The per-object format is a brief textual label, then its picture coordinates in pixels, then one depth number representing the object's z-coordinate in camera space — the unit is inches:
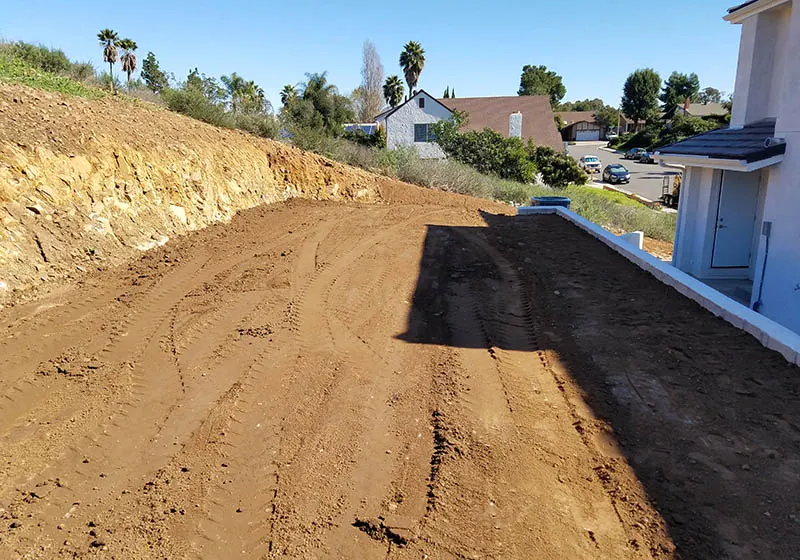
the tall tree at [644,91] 3671.3
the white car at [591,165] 2219.7
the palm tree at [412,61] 2815.0
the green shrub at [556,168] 1453.0
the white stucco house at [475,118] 1668.3
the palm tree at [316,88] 1370.6
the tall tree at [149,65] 2462.1
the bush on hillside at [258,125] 745.0
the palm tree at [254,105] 818.8
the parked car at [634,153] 2754.9
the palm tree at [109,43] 1889.8
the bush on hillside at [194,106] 692.1
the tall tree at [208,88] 741.3
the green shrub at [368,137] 1419.8
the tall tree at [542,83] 4229.8
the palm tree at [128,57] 1934.1
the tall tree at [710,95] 5664.4
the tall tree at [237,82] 2157.7
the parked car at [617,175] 1945.1
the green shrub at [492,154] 1310.3
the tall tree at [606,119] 3932.1
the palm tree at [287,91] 2206.7
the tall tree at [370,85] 2417.6
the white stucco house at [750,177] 381.1
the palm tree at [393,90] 2728.8
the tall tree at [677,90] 3668.8
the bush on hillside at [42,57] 743.5
